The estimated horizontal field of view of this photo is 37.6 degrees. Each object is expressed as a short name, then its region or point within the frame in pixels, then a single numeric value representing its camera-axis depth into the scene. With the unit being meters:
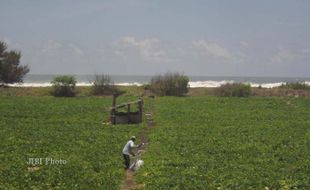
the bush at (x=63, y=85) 75.44
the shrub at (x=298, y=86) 80.44
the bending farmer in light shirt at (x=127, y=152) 22.33
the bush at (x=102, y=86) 78.44
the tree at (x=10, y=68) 85.06
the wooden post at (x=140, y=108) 39.91
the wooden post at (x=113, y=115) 38.66
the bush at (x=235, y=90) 74.75
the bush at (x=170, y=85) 77.38
